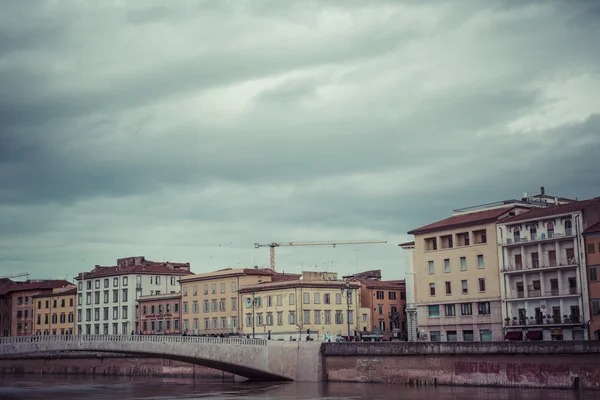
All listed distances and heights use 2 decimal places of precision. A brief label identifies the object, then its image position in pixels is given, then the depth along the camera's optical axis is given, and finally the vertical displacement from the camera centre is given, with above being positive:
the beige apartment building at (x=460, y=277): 77.19 +3.77
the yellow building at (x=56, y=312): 129.38 +2.52
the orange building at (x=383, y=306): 101.25 +1.62
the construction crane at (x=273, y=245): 162.25 +14.62
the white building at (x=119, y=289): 119.44 +5.33
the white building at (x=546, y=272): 70.69 +3.67
